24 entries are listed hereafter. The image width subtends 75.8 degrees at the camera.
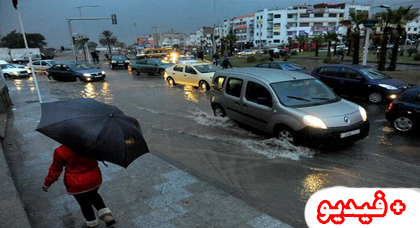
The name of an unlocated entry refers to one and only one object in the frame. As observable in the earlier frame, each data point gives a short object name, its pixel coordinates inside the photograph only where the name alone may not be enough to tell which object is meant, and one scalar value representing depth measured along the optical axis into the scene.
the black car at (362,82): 10.24
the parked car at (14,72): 23.80
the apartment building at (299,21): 90.56
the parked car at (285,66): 15.01
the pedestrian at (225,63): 21.85
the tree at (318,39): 43.69
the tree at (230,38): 53.81
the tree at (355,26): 21.39
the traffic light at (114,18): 33.69
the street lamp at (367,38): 16.25
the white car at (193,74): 15.01
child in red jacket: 2.76
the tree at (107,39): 73.50
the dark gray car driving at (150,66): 23.43
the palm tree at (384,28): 18.44
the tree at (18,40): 81.77
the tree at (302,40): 57.31
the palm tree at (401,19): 18.02
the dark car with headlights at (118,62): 31.55
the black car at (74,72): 19.72
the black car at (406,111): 6.68
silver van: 5.60
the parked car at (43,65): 27.32
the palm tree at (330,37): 41.83
